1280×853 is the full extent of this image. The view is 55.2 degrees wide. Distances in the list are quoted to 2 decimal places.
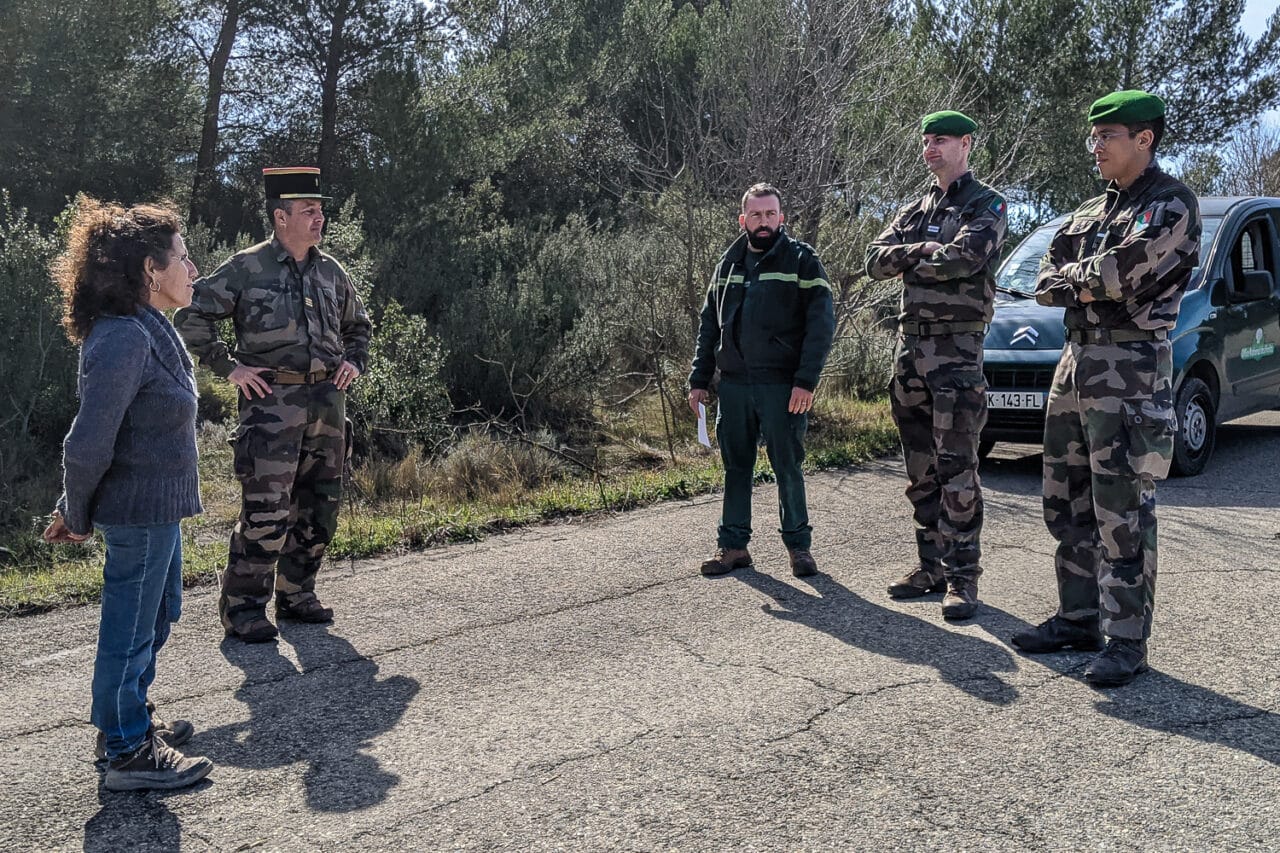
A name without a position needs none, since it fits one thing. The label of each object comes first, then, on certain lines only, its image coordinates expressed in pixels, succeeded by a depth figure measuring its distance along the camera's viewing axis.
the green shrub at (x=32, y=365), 10.09
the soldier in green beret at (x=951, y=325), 5.66
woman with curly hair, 3.74
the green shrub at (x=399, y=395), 10.26
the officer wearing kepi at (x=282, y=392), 5.45
